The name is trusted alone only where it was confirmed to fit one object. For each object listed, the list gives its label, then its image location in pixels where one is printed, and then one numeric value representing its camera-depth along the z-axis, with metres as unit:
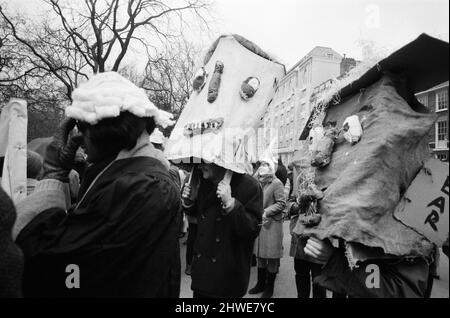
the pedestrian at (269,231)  4.46
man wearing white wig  1.30
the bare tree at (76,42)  6.03
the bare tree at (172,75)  7.70
